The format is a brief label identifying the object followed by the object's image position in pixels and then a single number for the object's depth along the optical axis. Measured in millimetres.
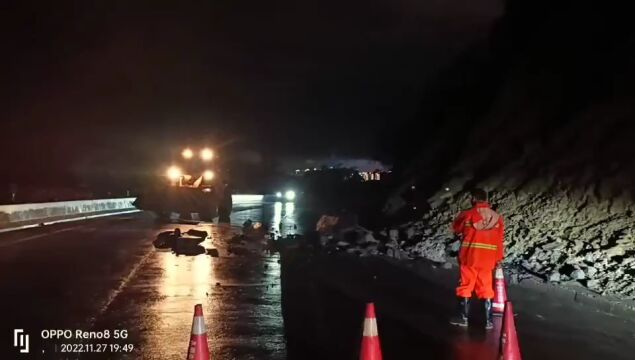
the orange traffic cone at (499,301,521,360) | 6711
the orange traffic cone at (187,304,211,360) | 5758
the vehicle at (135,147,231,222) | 30250
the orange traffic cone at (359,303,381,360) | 6207
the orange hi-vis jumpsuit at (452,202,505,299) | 8711
